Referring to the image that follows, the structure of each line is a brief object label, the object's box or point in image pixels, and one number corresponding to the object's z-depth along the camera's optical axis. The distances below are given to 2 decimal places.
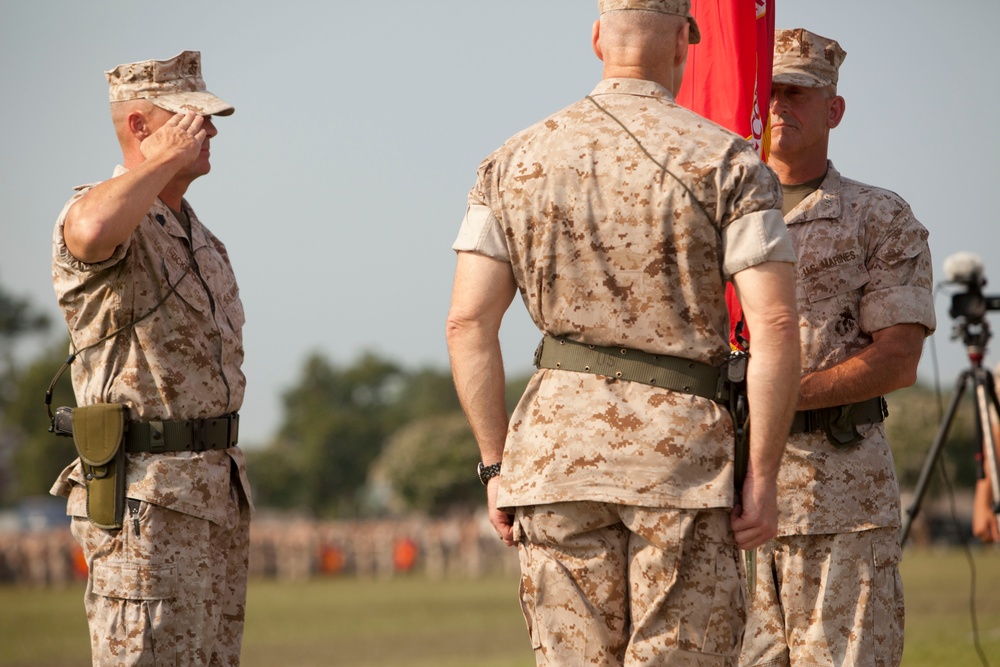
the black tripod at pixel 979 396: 13.52
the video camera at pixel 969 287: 14.23
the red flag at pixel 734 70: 9.24
